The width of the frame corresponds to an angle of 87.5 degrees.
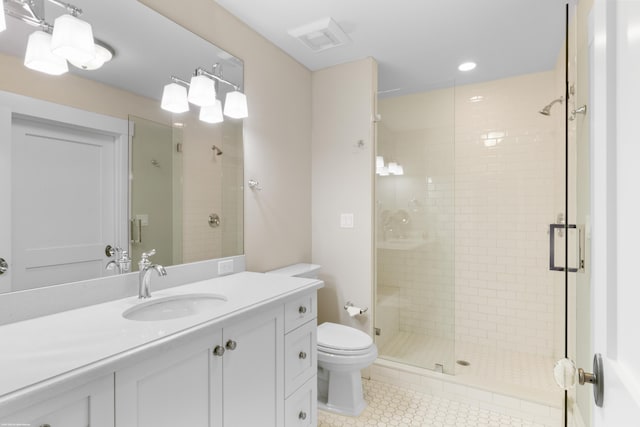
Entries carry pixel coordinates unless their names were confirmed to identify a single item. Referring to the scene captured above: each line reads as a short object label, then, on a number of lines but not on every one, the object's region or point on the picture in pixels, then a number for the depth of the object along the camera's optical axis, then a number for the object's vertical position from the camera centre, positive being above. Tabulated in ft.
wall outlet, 6.40 -1.05
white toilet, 6.66 -3.09
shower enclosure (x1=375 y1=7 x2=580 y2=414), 8.40 -0.45
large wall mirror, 3.94 +0.78
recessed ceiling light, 8.72 +3.92
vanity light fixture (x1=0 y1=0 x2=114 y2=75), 4.00 +2.15
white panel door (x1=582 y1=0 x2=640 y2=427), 1.61 +0.04
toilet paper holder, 8.37 -2.43
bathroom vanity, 2.65 -1.46
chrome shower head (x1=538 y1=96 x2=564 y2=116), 7.93 +2.51
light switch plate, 8.70 -0.18
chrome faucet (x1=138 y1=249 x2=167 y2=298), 4.72 -0.89
